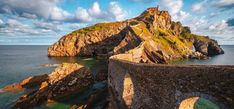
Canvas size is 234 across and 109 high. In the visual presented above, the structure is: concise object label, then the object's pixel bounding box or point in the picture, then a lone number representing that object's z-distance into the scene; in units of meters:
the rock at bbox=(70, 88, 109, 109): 12.37
